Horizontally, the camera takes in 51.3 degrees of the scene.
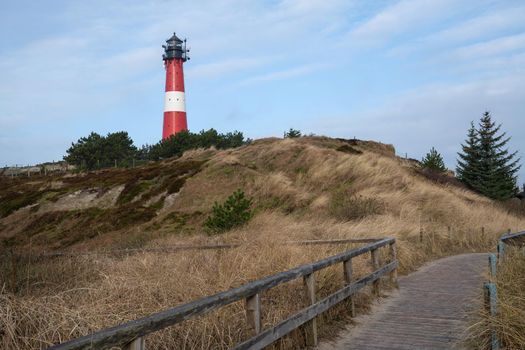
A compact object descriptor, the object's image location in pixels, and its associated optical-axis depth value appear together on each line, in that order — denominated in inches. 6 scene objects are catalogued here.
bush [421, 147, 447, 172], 1890.5
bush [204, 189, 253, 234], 795.4
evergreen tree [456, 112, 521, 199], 1894.7
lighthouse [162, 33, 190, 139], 2300.7
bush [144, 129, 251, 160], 2218.3
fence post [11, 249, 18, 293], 323.0
